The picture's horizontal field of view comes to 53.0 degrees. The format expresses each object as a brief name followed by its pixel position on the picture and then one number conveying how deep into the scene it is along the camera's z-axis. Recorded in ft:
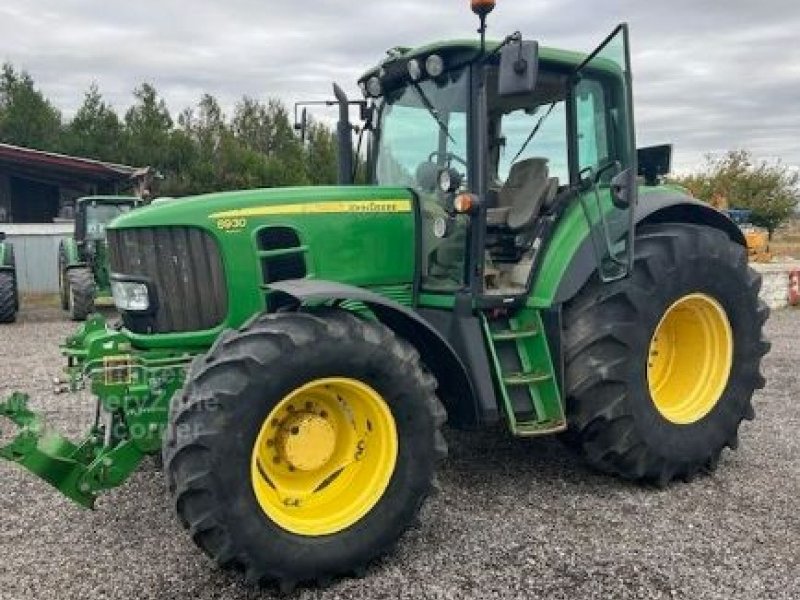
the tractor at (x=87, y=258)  40.65
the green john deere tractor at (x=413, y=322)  11.26
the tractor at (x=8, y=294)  41.19
